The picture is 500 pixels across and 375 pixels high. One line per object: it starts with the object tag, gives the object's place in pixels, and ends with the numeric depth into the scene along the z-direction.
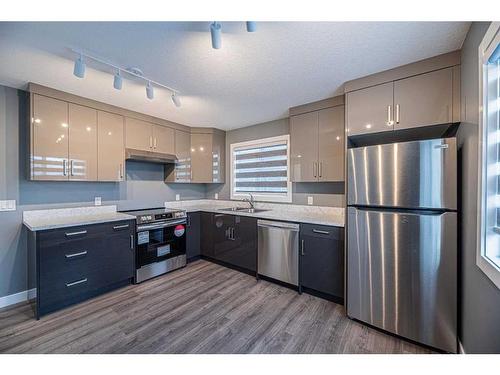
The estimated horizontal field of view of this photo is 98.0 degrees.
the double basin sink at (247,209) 3.51
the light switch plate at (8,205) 2.27
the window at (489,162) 1.20
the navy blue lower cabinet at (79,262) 2.07
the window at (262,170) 3.38
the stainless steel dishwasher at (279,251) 2.57
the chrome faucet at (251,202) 3.59
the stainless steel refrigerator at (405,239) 1.59
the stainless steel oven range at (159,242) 2.79
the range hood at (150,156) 2.94
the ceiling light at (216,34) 1.29
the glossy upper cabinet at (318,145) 2.57
